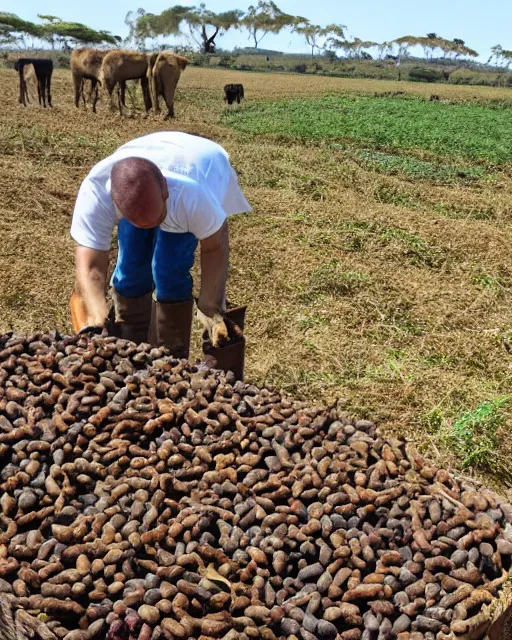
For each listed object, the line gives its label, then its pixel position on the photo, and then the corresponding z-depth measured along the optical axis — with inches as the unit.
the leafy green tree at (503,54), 3759.8
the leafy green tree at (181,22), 2688.0
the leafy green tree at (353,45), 3929.6
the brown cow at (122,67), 652.1
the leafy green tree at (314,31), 3553.4
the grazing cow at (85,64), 675.4
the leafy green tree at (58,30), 2178.9
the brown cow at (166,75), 645.9
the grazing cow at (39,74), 615.2
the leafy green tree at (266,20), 3304.6
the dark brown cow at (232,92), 813.9
